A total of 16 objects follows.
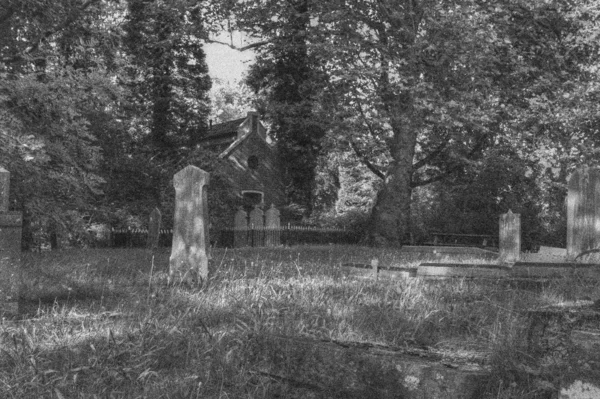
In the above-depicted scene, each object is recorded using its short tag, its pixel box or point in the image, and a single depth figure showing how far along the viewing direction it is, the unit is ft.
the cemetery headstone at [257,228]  87.30
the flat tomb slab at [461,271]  29.84
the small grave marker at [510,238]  53.26
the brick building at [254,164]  125.59
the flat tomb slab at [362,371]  12.00
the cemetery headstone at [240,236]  86.12
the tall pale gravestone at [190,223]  31.22
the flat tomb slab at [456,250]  64.23
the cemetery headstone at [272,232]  87.86
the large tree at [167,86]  104.32
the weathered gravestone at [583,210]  44.60
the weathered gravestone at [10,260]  19.72
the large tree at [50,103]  47.70
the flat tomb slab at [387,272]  31.22
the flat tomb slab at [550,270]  28.25
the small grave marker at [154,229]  69.77
